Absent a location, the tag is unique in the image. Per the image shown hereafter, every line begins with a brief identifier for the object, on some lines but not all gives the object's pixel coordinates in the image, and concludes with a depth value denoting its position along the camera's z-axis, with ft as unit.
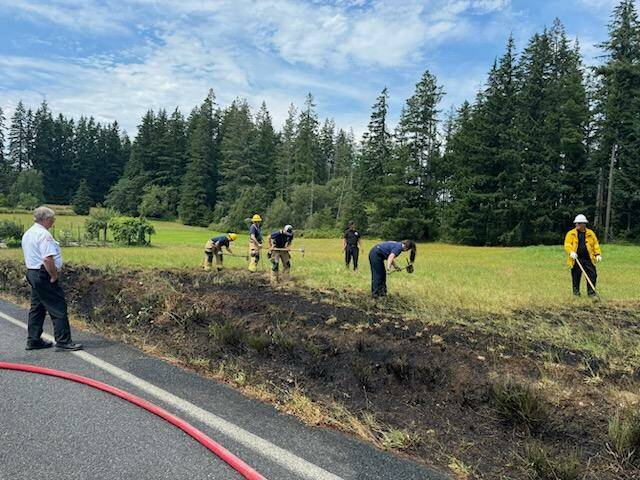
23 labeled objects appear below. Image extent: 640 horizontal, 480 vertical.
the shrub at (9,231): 98.02
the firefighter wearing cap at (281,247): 44.45
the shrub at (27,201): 216.54
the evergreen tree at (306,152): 227.20
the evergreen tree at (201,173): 232.12
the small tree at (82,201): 240.94
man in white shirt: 20.47
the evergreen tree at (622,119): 122.21
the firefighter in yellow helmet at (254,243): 47.11
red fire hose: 10.55
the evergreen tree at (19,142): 307.58
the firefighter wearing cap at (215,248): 47.67
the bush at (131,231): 110.32
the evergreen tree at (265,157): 239.71
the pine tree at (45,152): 287.07
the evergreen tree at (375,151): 192.12
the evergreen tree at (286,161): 230.68
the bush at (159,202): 236.02
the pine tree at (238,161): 231.71
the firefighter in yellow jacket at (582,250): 34.19
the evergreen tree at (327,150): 276.00
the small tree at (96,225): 116.37
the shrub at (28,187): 232.32
